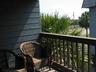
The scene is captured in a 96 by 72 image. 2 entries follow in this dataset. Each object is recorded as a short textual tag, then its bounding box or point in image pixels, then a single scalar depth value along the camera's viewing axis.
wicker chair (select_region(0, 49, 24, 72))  1.75
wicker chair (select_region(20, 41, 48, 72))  1.71
